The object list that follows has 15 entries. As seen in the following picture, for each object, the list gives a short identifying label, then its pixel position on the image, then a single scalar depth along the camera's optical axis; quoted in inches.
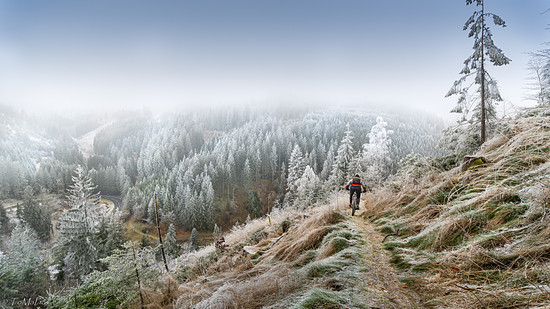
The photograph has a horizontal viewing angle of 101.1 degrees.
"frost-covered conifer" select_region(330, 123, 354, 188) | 1369.3
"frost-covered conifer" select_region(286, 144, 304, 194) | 1926.9
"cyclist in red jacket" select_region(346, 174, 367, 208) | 339.9
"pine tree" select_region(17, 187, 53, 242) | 2149.4
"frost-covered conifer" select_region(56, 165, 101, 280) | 824.9
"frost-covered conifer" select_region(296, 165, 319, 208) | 1189.1
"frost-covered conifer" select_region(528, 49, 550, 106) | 357.8
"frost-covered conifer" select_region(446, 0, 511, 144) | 436.5
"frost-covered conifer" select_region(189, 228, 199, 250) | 1882.4
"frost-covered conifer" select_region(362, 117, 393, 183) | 1604.3
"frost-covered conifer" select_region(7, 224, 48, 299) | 800.3
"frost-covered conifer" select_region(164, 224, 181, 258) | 1459.4
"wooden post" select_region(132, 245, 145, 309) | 161.2
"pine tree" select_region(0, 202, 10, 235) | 2184.7
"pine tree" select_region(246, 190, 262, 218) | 2637.8
